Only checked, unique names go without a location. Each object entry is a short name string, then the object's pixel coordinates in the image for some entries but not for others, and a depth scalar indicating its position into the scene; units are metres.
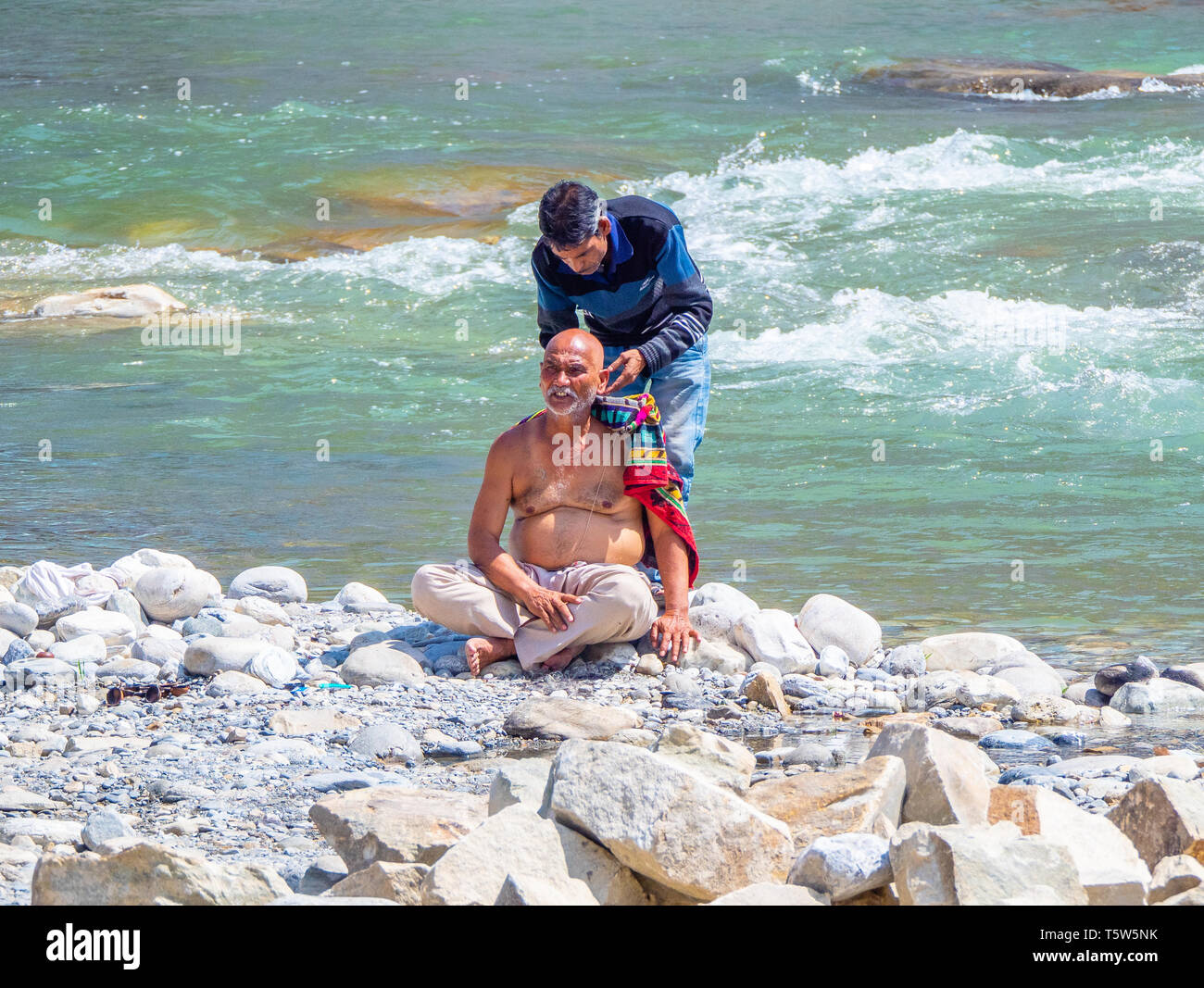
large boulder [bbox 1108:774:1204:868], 5.82
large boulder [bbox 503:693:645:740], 8.44
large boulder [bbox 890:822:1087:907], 5.09
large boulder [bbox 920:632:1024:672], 9.96
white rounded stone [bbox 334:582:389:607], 11.57
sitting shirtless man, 9.70
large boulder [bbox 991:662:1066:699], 9.30
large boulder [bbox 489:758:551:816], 6.34
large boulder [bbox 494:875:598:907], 5.11
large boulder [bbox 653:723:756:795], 6.63
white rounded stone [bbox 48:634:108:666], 9.81
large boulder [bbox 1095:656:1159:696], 9.33
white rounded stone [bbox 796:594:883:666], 10.12
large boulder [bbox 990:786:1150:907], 5.29
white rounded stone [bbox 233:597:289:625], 10.99
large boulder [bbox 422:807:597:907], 5.37
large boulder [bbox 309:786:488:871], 5.98
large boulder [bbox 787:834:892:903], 5.45
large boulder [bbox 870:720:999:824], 6.08
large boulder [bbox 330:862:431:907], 5.47
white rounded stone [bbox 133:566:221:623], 10.92
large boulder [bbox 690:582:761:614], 10.75
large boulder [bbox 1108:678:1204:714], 9.02
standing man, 10.03
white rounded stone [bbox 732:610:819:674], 9.92
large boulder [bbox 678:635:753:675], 9.91
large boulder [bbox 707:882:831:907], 5.18
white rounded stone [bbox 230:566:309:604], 11.62
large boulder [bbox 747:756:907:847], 6.02
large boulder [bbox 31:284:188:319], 26.69
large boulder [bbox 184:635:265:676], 9.66
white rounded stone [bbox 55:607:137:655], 10.33
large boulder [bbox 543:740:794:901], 5.62
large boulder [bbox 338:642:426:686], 9.58
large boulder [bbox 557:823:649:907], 5.72
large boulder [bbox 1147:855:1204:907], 5.34
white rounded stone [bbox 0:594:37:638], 10.36
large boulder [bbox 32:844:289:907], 5.28
